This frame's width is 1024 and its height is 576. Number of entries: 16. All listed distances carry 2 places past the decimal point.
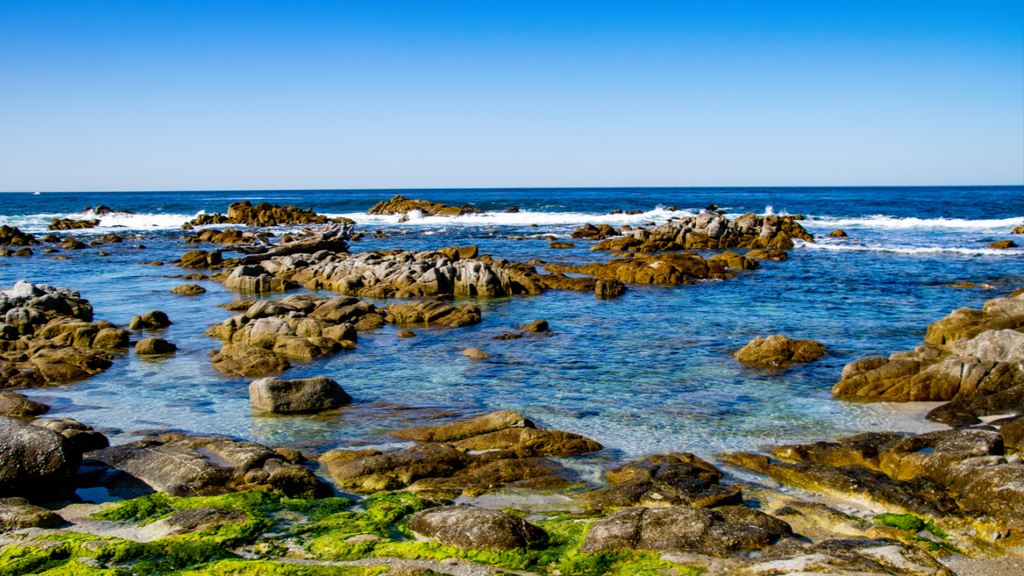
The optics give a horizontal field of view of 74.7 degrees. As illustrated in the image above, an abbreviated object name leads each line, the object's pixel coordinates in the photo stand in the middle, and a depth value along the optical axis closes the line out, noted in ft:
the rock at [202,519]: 23.41
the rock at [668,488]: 26.18
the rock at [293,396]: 40.32
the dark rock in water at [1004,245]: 135.03
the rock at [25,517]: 23.27
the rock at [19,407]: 39.24
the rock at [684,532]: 21.99
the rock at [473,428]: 35.27
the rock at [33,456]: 25.95
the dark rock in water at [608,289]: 87.27
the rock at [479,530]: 22.11
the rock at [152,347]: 56.03
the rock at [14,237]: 159.74
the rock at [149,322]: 66.08
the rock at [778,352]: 52.21
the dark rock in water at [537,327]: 66.13
